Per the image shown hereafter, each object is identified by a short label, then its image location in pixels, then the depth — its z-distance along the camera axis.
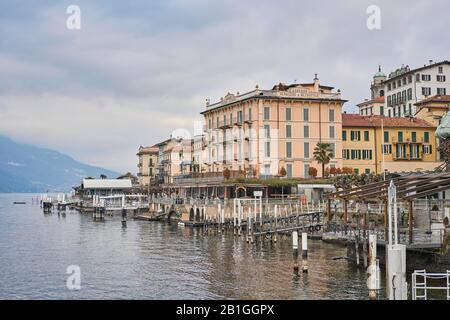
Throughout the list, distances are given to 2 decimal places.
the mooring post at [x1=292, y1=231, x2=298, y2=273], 45.59
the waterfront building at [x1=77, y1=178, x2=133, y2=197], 184.50
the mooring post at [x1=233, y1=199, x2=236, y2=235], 78.21
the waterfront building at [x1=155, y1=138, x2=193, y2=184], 152.05
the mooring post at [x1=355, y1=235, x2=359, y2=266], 47.09
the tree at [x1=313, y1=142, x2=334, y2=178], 98.94
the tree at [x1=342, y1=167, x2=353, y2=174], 101.69
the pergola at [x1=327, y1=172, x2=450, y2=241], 41.31
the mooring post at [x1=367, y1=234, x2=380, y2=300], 33.94
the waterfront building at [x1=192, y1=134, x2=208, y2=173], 122.56
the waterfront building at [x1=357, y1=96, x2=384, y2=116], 139.88
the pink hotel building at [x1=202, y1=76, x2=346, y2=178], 101.25
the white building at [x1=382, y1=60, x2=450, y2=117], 121.36
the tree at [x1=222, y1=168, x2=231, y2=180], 99.44
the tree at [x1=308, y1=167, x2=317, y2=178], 99.12
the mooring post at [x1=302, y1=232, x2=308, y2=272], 44.59
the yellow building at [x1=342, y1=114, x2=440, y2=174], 106.06
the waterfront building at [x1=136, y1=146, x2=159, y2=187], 195.62
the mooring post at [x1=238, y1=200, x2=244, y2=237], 76.03
